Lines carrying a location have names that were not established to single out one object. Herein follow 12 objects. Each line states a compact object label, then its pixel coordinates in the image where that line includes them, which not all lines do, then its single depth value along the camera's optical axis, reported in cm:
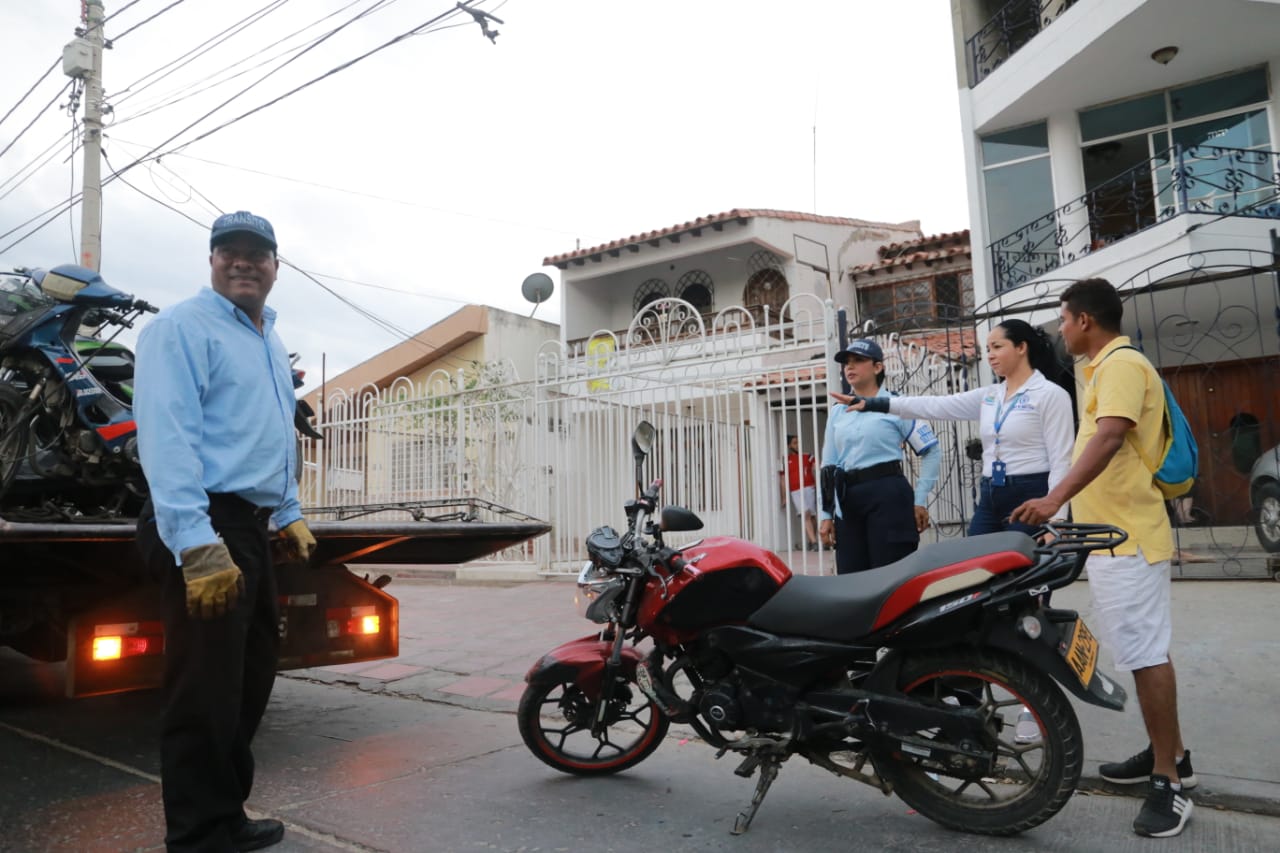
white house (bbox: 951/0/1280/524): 978
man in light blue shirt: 246
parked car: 745
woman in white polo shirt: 374
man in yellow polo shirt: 289
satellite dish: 2048
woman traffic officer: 417
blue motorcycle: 452
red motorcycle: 271
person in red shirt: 1005
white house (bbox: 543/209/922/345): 1758
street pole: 1141
